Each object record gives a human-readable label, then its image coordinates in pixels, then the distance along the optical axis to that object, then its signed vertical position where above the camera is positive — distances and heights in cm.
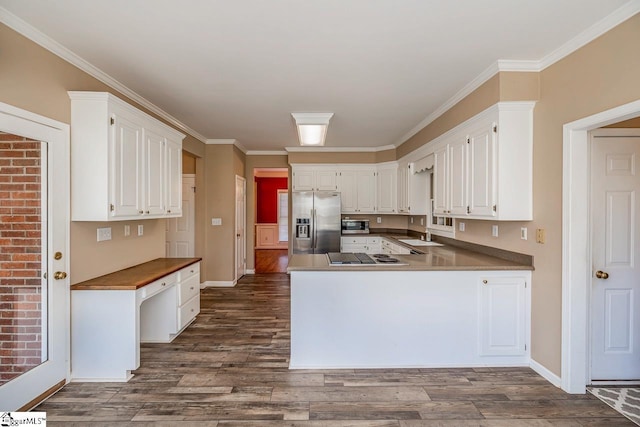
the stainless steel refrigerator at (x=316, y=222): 588 -18
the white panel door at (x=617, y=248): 254 -28
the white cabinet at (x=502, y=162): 274 +45
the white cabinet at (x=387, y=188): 596 +47
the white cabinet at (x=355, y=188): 621 +47
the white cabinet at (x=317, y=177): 621 +69
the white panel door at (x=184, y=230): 564 -32
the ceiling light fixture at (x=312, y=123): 409 +115
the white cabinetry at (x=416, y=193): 512 +32
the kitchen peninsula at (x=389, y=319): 285 -96
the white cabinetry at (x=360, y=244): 588 -59
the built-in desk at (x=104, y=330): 262 -98
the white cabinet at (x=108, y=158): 261 +46
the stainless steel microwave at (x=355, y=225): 632 -25
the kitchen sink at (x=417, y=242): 460 -45
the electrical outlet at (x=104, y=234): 292 -21
